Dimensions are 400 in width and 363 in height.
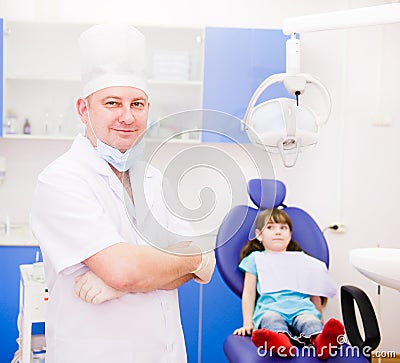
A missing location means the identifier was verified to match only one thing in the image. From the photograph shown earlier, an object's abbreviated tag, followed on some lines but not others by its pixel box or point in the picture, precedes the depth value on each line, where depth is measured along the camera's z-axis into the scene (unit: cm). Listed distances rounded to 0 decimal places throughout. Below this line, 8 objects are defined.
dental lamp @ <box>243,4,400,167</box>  144
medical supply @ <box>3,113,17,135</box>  335
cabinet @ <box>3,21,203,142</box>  337
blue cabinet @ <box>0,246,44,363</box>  311
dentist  131
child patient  253
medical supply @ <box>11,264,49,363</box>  241
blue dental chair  223
